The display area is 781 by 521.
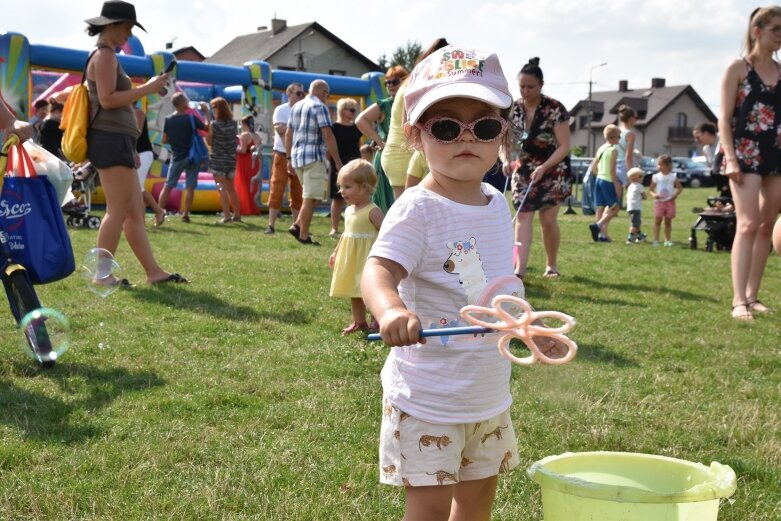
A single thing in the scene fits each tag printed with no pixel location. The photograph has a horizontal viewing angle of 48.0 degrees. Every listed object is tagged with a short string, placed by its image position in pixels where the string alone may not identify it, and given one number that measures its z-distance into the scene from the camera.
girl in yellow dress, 5.55
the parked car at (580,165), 32.16
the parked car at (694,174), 45.59
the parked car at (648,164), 40.28
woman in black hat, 6.05
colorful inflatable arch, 13.38
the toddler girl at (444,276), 2.24
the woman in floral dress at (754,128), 6.09
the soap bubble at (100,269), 5.90
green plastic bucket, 1.94
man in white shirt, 12.29
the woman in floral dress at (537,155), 7.24
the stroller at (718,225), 12.59
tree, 72.50
